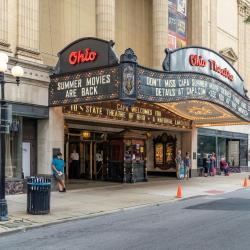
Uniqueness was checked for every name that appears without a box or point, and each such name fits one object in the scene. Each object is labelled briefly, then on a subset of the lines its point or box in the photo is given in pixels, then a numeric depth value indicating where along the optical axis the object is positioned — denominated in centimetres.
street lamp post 1249
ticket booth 2530
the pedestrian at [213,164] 3338
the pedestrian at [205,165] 3289
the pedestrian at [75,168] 2722
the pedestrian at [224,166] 3509
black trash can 1340
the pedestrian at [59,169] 1941
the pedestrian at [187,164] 3012
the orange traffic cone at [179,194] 1933
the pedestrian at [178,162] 2956
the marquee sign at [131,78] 1725
